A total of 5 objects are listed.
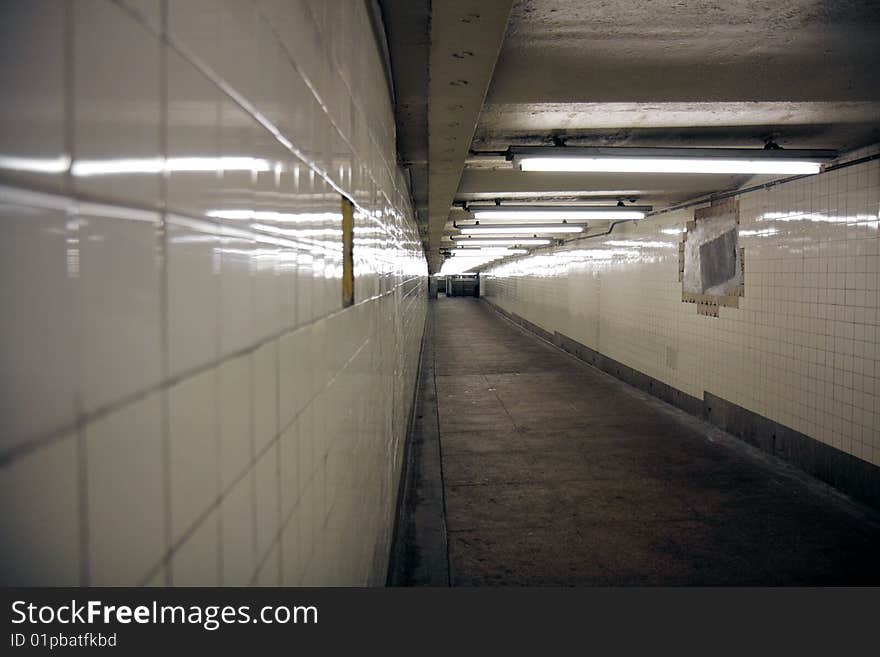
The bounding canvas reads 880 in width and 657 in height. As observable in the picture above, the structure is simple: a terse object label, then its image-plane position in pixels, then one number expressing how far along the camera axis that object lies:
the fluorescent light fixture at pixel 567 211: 8.70
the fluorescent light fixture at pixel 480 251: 19.38
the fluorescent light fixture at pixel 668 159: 4.82
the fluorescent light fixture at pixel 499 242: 15.16
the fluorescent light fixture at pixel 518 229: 11.57
